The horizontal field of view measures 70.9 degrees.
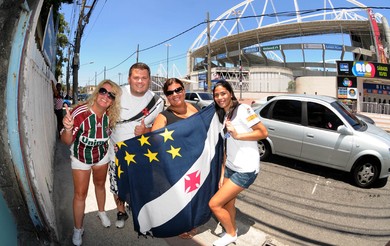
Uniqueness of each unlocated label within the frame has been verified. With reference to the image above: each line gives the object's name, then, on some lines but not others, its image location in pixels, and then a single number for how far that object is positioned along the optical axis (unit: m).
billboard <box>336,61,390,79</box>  24.03
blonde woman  2.75
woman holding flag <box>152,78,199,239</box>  2.93
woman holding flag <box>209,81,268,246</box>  2.88
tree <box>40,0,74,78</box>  9.65
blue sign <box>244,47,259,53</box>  63.59
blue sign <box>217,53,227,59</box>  72.65
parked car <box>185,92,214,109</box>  18.44
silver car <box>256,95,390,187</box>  5.38
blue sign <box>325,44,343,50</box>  58.16
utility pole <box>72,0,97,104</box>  15.75
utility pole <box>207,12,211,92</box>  26.11
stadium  24.45
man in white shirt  2.95
